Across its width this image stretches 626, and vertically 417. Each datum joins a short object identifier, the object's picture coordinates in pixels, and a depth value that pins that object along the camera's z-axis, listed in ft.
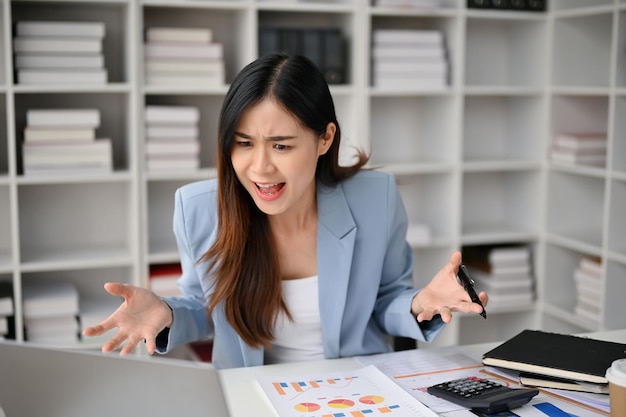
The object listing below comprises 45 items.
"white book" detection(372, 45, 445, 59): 10.86
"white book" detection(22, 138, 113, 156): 9.60
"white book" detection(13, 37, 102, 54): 9.46
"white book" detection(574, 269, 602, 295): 10.93
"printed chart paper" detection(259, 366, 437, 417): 4.28
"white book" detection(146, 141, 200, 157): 9.97
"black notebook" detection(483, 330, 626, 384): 4.60
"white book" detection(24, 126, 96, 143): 9.59
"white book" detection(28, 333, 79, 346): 9.86
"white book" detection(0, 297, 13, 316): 9.62
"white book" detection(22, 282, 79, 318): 9.77
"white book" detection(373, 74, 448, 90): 10.91
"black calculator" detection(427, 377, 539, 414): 4.30
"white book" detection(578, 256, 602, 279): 10.95
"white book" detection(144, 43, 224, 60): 9.96
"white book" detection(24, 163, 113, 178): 9.60
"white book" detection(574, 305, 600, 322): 10.85
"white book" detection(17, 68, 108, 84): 9.50
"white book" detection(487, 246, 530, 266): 11.77
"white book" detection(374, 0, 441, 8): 10.71
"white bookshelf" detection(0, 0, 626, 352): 10.00
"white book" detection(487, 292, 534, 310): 11.77
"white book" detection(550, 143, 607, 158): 11.00
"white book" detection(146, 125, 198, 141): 9.97
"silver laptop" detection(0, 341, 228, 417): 3.41
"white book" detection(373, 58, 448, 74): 10.89
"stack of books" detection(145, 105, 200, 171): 9.97
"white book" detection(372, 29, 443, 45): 10.85
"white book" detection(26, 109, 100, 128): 9.60
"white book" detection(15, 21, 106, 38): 9.46
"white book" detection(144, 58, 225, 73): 9.98
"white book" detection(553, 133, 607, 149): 10.98
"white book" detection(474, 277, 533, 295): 11.78
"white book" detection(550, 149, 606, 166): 11.02
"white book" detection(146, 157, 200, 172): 10.02
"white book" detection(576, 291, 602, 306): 10.90
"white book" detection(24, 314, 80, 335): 9.86
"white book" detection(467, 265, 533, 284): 11.81
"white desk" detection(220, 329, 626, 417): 4.39
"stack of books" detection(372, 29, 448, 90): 10.88
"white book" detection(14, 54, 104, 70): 9.50
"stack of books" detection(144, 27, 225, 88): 9.99
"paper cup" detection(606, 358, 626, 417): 3.85
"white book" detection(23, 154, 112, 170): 9.59
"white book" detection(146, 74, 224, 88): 10.02
